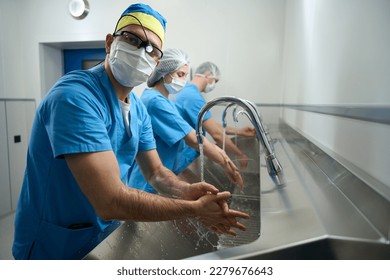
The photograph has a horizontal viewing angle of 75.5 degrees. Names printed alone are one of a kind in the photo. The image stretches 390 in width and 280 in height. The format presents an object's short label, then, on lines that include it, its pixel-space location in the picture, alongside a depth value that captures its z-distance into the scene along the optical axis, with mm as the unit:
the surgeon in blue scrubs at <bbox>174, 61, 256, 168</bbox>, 1425
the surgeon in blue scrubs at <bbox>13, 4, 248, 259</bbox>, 493
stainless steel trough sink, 314
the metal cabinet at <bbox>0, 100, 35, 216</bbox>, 1385
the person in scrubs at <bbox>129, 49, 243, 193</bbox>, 1012
